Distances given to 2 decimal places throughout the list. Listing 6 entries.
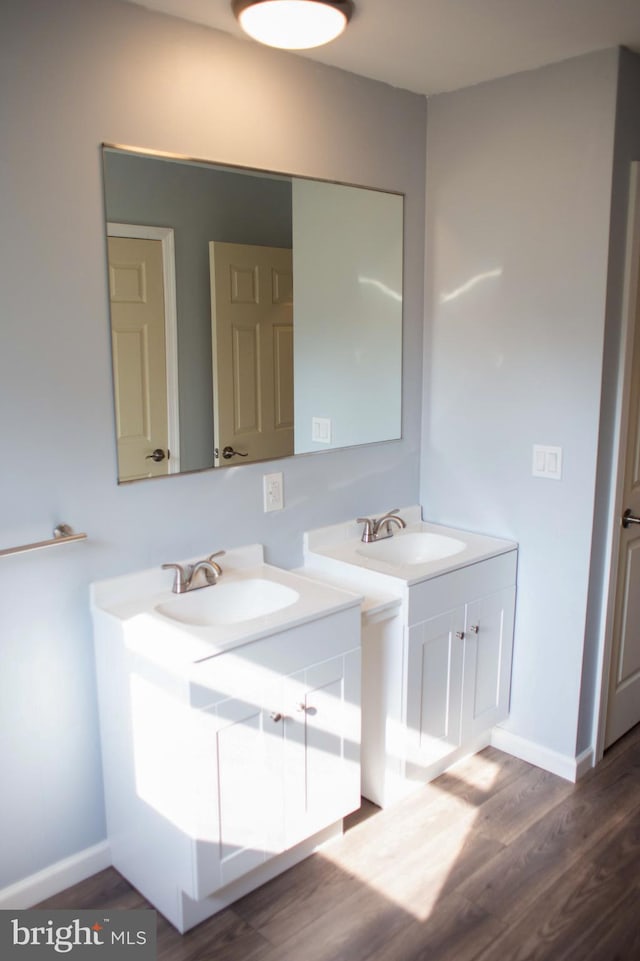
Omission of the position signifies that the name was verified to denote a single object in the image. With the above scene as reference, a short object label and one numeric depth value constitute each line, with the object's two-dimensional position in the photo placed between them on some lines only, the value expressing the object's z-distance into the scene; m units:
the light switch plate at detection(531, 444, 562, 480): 2.57
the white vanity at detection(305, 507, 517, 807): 2.39
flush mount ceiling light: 1.89
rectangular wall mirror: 2.09
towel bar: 1.88
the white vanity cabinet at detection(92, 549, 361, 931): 1.87
